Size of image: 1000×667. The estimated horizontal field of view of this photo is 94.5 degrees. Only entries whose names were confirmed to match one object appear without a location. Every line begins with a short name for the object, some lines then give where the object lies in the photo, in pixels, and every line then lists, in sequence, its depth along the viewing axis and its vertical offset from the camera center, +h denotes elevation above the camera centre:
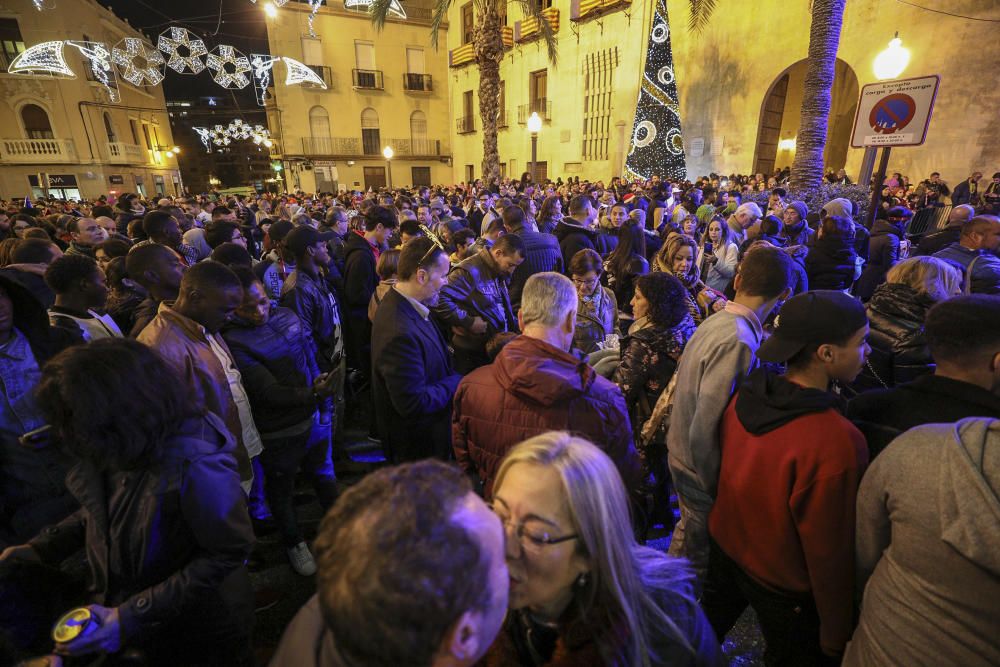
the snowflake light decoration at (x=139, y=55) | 12.36 +3.53
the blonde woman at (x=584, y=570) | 1.13 -0.92
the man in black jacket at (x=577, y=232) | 5.64 -0.59
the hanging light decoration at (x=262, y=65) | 13.54 +3.53
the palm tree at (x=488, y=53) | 11.77 +3.23
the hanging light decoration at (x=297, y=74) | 13.75 +3.32
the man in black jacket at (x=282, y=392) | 2.63 -1.12
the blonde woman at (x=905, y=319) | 2.45 -0.76
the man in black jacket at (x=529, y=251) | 4.85 -0.70
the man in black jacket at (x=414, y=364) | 2.70 -1.02
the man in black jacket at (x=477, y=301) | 3.69 -0.90
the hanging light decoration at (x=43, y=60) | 10.62 +3.01
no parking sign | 5.02 +0.68
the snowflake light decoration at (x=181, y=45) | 11.86 +3.65
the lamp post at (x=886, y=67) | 5.80 +1.54
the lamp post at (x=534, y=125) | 11.69 +1.44
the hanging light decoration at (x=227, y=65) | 13.30 +3.57
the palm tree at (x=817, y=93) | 8.66 +1.57
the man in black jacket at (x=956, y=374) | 1.56 -0.67
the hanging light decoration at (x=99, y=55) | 12.40 +3.76
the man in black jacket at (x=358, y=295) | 5.04 -1.13
